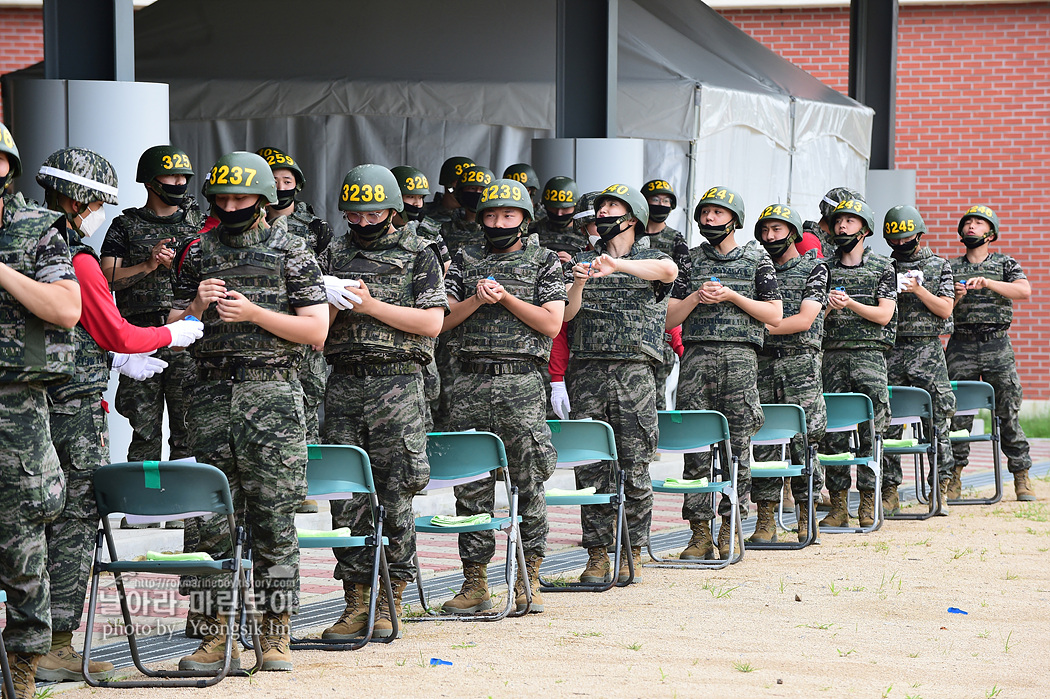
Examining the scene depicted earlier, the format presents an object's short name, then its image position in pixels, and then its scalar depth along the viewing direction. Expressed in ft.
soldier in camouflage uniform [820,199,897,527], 64.95
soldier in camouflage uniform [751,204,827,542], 60.44
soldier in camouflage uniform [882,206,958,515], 70.59
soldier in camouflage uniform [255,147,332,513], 55.98
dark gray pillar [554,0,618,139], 78.33
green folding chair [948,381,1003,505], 73.67
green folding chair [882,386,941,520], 68.44
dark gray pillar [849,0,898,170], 109.09
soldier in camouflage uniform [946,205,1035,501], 76.48
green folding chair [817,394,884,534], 63.31
